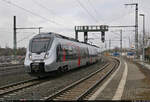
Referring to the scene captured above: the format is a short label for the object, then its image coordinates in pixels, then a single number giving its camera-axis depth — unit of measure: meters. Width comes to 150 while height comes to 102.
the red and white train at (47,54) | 15.28
